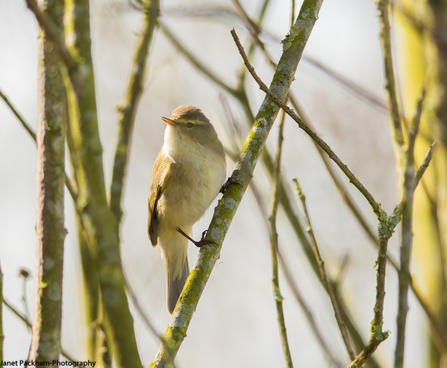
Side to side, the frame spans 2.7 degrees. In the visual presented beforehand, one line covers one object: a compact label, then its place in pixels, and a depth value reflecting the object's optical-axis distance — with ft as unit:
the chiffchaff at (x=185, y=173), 14.29
